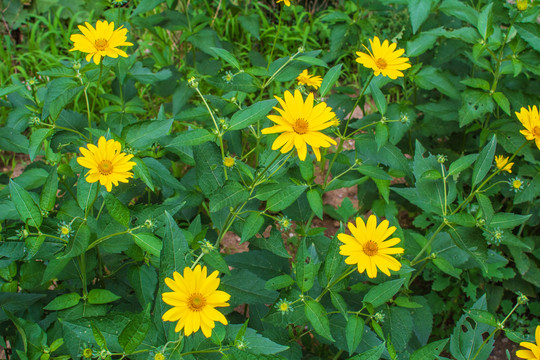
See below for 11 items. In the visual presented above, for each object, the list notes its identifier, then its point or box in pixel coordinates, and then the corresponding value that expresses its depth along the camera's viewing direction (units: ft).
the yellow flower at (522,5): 4.11
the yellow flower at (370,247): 3.46
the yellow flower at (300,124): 3.47
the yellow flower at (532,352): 3.34
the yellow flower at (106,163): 3.48
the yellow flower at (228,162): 3.70
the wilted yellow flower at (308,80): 4.09
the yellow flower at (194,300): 3.19
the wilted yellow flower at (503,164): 3.83
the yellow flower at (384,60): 3.87
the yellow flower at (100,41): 3.82
